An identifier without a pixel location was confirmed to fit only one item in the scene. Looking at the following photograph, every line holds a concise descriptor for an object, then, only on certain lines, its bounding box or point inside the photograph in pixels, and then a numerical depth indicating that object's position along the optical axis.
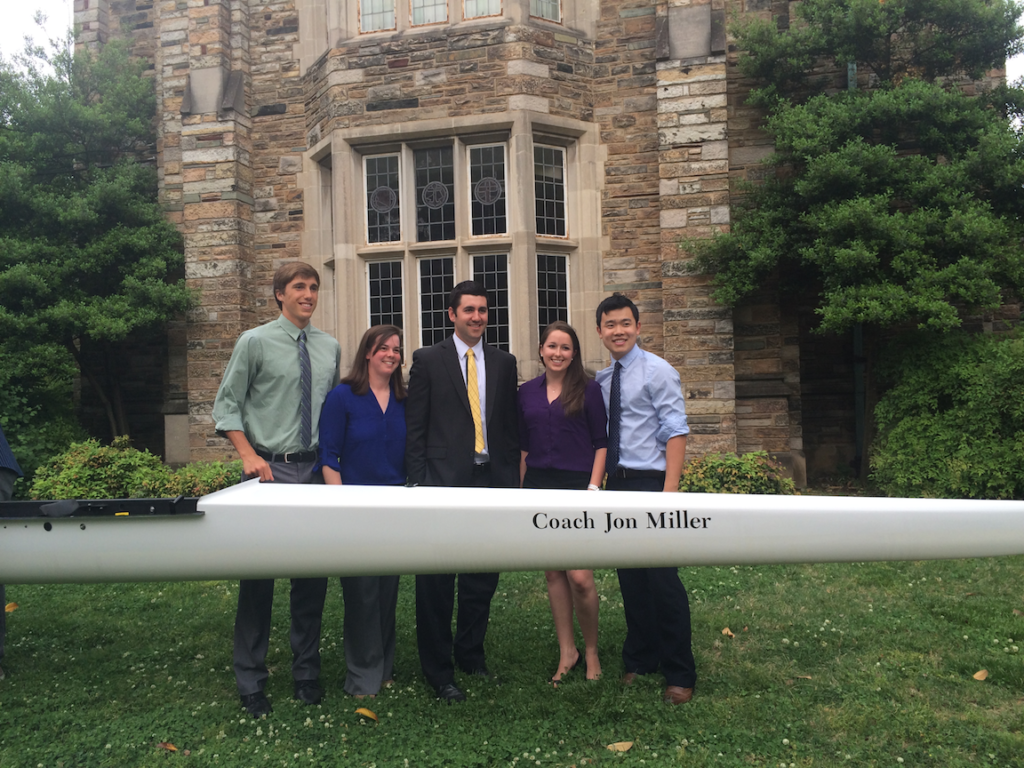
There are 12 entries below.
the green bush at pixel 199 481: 7.93
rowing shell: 3.01
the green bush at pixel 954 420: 6.93
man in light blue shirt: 3.39
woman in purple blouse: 3.54
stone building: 8.13
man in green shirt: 3.42
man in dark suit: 3.51
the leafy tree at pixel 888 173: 7.35
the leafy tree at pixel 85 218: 8.71
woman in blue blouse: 3.49
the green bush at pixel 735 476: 7.33
